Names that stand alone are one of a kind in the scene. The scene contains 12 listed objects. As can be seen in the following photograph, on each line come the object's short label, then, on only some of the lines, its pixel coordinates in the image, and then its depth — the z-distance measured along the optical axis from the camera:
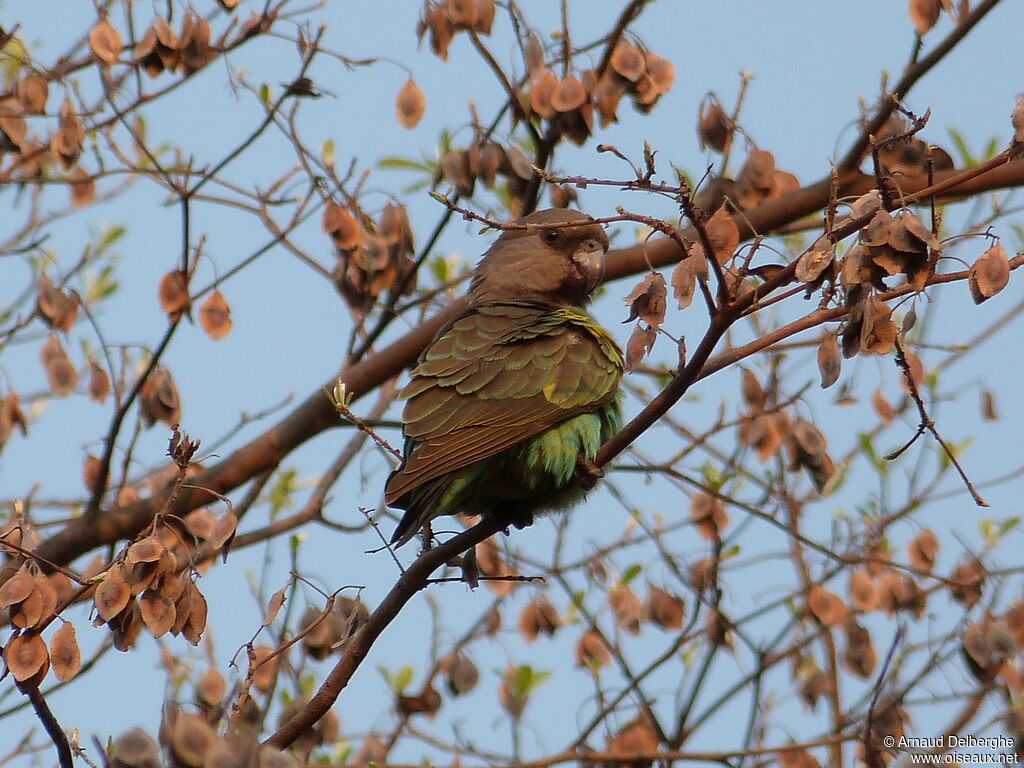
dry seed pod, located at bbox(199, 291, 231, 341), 11.62
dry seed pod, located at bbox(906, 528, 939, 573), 12.35
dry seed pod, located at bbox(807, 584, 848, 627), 11.60
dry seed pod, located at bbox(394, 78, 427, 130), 11.95
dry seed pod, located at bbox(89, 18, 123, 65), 10.94
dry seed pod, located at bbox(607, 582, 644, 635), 12.36
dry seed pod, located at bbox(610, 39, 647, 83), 11.15
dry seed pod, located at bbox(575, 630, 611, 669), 12.59
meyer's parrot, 8.45
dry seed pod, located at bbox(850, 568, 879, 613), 11.92
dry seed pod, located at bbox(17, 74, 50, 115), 11.23
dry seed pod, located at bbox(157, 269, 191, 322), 11.13
